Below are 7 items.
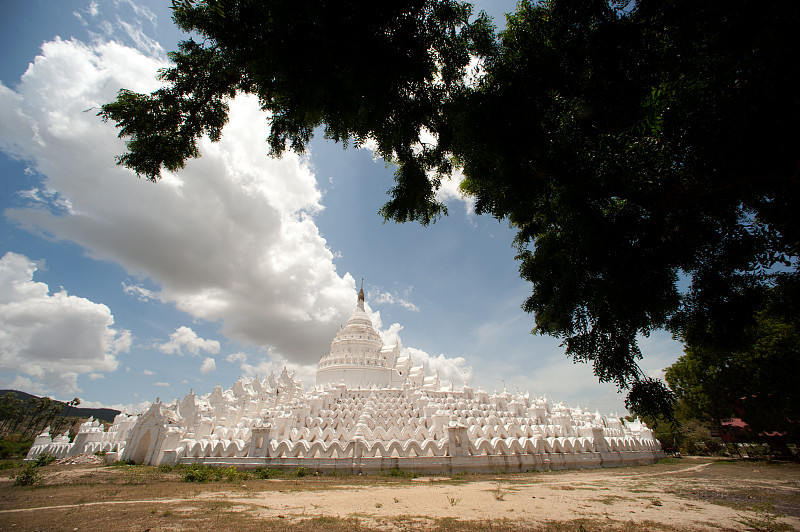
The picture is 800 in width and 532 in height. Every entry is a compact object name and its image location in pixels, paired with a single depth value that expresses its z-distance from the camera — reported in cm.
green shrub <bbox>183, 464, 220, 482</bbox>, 1383
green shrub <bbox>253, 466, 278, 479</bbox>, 1540
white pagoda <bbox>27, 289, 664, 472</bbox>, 1698
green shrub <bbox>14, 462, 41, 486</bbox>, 1262
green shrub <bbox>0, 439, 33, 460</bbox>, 3189
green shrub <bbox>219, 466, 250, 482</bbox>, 1471
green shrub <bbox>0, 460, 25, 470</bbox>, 2074
